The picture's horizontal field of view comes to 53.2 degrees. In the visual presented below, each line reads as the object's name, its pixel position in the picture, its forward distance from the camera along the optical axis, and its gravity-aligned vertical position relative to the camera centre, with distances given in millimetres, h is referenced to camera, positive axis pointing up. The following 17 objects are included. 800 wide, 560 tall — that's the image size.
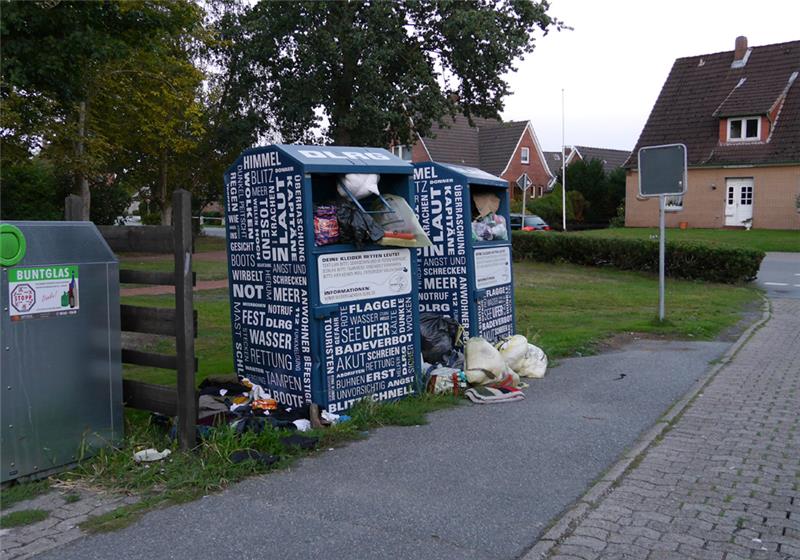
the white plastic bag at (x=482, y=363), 7551 -1304
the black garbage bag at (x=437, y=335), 7949 -1093
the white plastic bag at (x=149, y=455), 5102 -1421
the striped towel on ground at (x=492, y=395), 7135 -1532
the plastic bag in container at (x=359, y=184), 6750 +380
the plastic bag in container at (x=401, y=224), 6957 +38
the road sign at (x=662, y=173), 11805 +731
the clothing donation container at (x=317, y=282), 6262 -431
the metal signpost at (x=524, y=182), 27672 +1497
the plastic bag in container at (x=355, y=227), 6527 +16
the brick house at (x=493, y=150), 56531 +5602
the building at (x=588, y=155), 70062 +6355
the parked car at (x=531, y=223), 41656 +109
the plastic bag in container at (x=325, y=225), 6445 +35
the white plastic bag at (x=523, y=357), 8305 -1378
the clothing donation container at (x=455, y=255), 8484 -308
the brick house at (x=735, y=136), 37906 +4220
